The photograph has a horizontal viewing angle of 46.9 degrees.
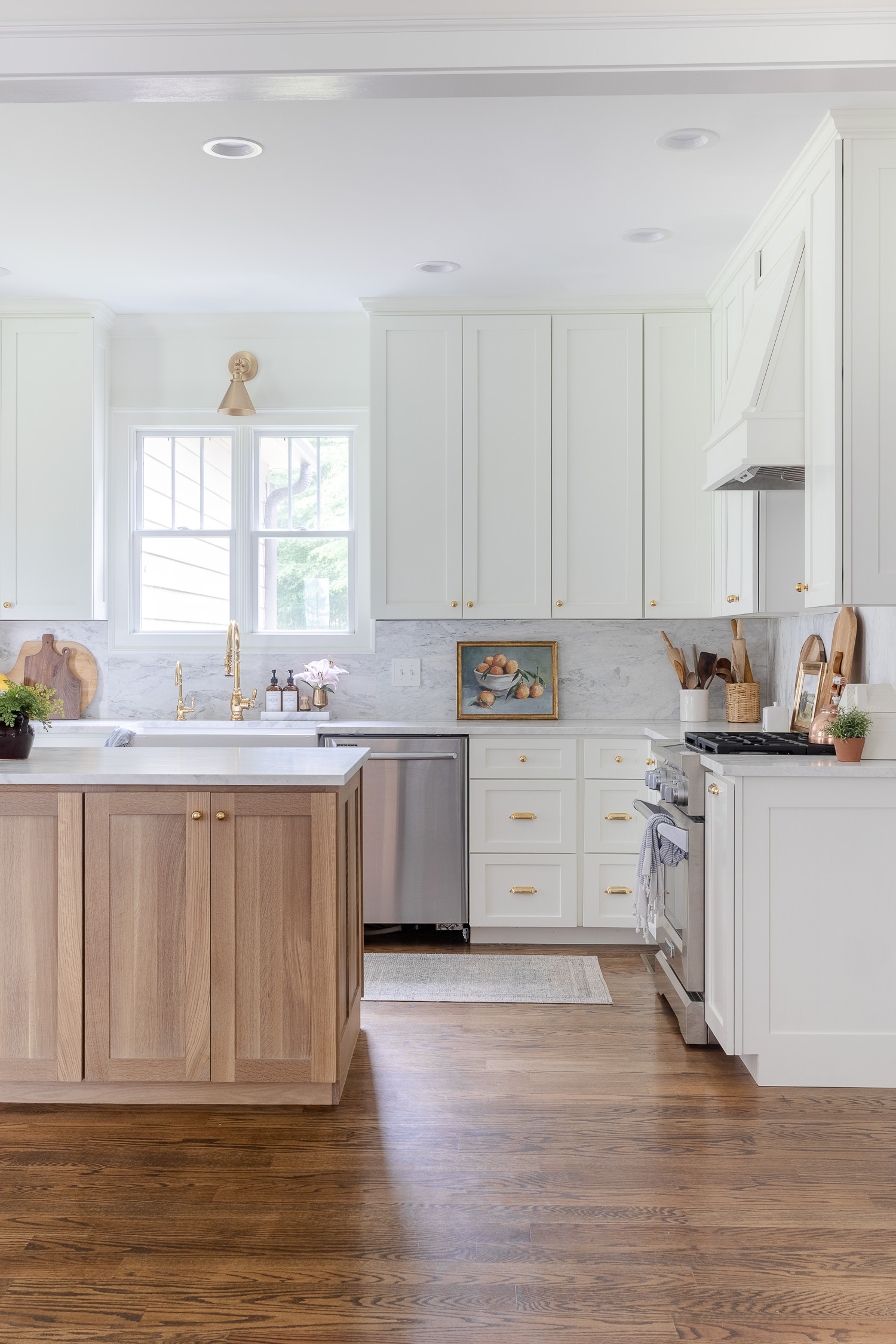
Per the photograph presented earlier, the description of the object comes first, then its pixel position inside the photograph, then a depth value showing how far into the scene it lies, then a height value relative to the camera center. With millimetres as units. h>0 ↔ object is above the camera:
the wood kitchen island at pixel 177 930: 2717 -678
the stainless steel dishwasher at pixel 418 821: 4438 -628
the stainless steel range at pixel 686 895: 3293 -715
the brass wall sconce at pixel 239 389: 4770 +1323
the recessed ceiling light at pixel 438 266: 4247 +1694
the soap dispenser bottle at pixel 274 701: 4914 -123
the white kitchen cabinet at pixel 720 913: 3004 -711
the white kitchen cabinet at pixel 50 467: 4820 +969
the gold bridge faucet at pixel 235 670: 4906 +22
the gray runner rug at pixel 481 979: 3770 -1168
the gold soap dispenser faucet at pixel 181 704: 4934 -139
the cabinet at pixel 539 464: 4633 +953
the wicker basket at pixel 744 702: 4551 -113
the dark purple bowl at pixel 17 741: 3004 -194
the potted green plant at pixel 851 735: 3008 -169
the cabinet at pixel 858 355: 2967 +930
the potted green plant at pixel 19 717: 3008 -127
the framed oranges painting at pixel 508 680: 4898 -19
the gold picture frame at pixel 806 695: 3943 -71
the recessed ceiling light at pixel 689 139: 3113 +1643
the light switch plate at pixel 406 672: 5043 +17
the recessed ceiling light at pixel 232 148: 3191 +1652
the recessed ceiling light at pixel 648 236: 3910 +1684
